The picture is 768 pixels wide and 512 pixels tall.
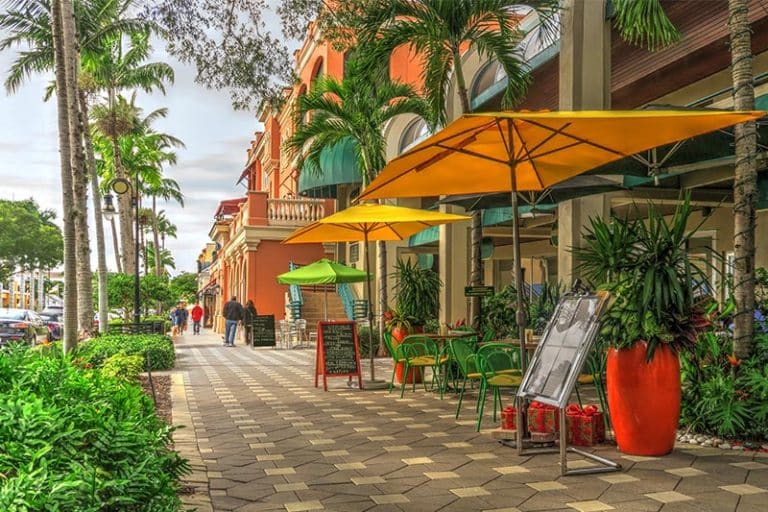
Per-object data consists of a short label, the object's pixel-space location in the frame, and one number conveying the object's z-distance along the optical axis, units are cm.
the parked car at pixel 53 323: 2981
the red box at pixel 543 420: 619
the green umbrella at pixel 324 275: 1577
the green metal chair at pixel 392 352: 993
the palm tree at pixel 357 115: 1511
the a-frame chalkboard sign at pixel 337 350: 1052
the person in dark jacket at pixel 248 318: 2330
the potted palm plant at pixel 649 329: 555
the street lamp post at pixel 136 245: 1811
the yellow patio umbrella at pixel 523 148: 503
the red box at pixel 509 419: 639
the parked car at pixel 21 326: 2270
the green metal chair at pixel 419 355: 931
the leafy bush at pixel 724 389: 596
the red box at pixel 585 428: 610
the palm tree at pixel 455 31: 1027
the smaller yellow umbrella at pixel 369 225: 973
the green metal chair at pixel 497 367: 657
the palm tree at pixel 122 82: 2269
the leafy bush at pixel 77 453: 204
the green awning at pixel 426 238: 1858
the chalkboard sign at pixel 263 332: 2144
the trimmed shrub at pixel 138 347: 1213
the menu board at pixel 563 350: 510
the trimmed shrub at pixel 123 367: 721
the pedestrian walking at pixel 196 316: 3616
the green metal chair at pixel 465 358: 734
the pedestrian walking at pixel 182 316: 3559
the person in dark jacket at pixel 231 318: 2319
